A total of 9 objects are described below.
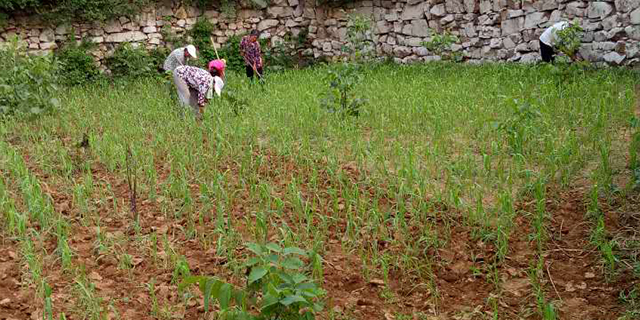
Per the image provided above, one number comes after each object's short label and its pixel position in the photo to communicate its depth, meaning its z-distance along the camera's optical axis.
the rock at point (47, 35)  12.81
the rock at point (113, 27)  13.52
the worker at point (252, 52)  11.89
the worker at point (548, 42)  10.77
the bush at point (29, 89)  8.23
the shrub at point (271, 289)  2.54
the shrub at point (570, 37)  8.93
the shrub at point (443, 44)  12.90
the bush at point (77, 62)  12.67
